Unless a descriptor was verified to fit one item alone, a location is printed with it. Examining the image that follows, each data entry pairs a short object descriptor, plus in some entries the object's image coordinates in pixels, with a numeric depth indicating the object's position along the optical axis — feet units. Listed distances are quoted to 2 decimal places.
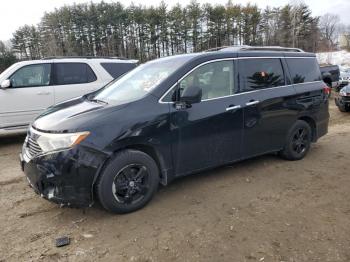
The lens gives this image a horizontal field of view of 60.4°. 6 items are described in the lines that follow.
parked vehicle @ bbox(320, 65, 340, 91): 48.15
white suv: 22.15
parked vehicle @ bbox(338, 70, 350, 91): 56.04
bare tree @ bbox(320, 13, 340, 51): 193.26
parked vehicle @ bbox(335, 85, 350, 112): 34.63
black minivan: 10.43
